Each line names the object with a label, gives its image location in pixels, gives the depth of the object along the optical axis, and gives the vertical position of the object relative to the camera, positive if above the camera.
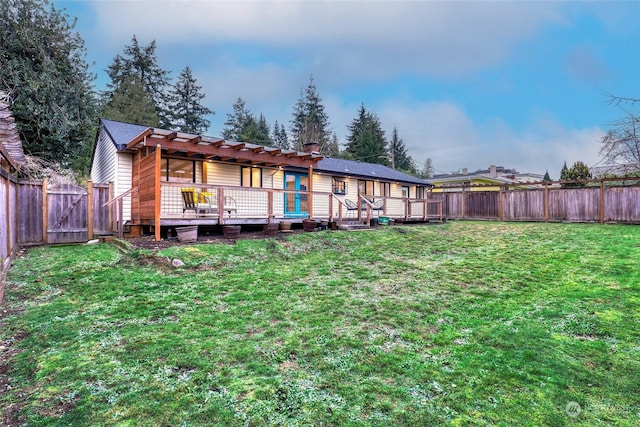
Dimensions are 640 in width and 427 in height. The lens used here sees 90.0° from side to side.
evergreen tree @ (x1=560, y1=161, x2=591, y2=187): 19.71 +2.79
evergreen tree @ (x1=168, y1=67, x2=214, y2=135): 35.84 +12.85
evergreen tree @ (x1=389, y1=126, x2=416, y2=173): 45.89 +9.11
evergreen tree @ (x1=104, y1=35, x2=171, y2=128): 32.06 +15.19
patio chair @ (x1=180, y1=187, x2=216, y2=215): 10.07 +0.53
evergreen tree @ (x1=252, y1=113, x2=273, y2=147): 39.03 +10.66
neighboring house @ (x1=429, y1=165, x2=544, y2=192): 31.22 +4.12
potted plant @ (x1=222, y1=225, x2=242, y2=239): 9.56 -0.40
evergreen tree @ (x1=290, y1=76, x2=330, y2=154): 40.19 +13.15
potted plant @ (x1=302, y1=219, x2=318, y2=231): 11.25 -0.27
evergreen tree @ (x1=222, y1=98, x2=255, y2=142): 40.84 +12.77
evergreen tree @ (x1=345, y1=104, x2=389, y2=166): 39.94 +9.92
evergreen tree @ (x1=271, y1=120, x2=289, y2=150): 46.91 +12.29
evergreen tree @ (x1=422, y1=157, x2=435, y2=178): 59.90 +9.30
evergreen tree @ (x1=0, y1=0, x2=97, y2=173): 14.34 +6.61
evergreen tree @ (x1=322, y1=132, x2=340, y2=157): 38.35 +8.70
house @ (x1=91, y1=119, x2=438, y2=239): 9.42 +1.64
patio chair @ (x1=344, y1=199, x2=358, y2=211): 15.51 +0.70
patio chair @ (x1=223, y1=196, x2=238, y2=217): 11.11 +0.50
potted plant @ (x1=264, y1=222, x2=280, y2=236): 10.13 -0.37
